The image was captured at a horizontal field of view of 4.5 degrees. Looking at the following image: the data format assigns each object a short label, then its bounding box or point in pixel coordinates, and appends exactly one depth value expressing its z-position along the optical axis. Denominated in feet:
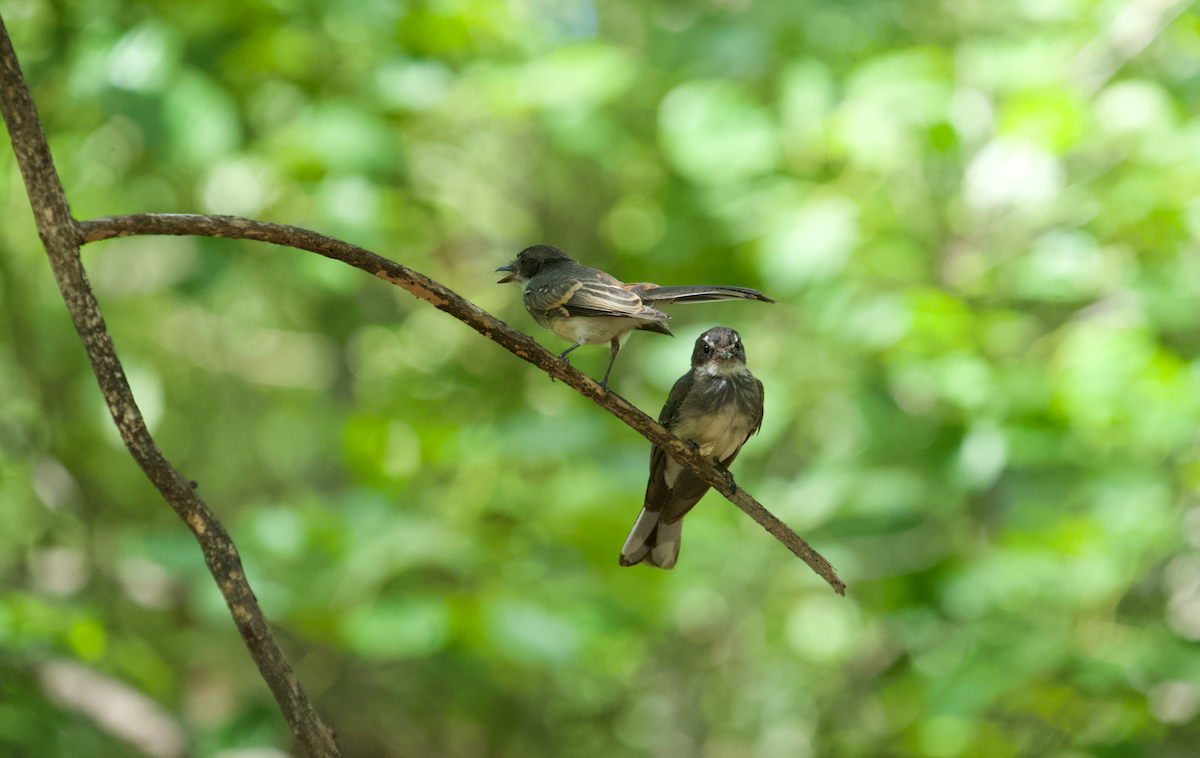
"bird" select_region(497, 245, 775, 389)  24.52
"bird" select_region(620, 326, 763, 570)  24.70
